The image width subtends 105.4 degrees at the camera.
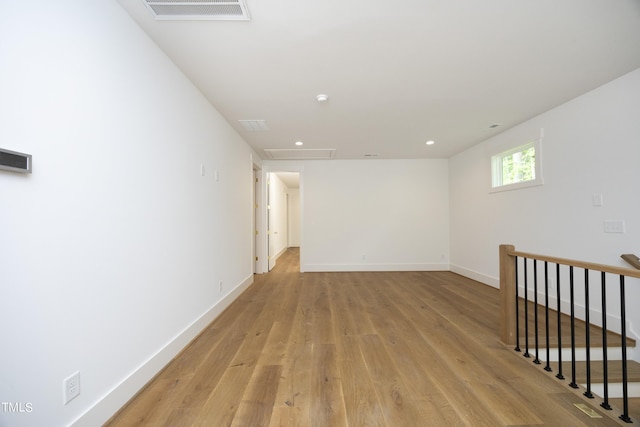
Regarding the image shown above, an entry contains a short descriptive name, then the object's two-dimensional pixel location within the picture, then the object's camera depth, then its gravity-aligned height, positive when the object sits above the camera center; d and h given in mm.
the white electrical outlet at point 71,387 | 1163 -831
